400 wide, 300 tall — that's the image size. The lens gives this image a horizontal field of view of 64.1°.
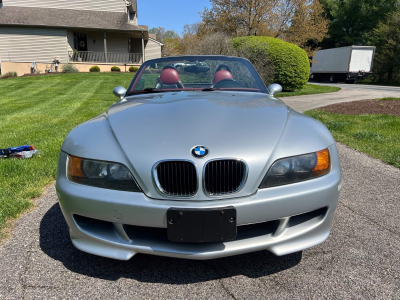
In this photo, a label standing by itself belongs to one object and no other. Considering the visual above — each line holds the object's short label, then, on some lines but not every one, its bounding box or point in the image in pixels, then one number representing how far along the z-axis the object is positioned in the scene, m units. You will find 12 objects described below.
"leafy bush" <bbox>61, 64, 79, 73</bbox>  23.52
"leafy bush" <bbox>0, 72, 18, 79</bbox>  23.85
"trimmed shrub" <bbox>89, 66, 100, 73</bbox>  24.94
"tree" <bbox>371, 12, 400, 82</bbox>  30.73
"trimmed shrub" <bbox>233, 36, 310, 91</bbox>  14.97
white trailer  29.38
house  25.61
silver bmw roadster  1.83
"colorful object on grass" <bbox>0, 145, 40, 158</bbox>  4.61
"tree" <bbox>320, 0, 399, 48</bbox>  37.09
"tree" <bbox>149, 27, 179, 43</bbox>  80.44
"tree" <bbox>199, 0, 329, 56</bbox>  22.31
